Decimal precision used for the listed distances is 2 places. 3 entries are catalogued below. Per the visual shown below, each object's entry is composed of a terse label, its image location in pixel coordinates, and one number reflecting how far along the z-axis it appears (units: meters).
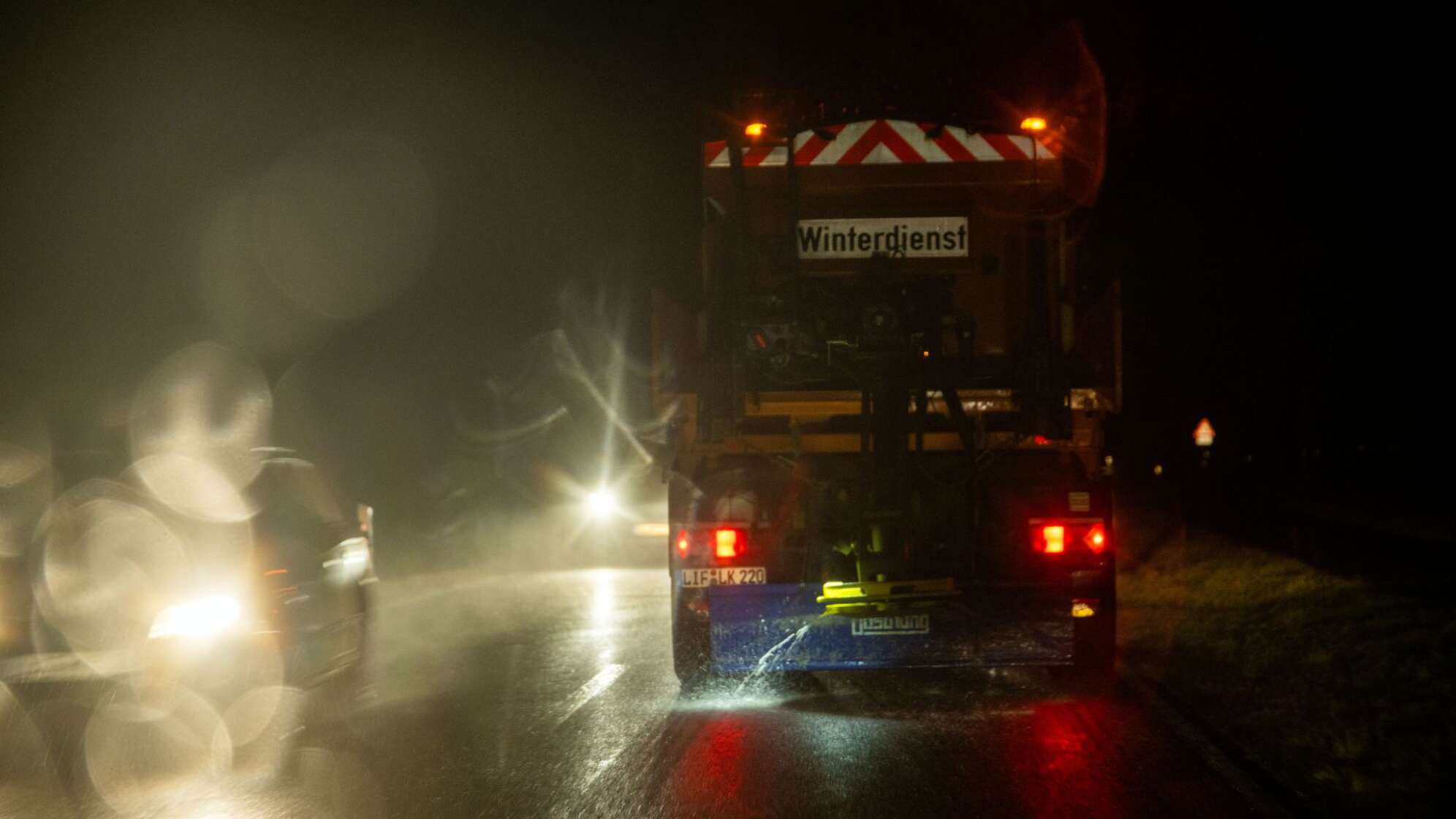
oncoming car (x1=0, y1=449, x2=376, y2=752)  7.52
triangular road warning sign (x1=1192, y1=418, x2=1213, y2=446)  24.44
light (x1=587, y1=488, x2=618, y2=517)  21.98
